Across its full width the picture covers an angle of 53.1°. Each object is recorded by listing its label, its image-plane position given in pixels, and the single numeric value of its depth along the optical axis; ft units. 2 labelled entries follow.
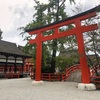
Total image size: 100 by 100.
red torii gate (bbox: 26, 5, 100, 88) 21.37
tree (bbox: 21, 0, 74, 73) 37.13
